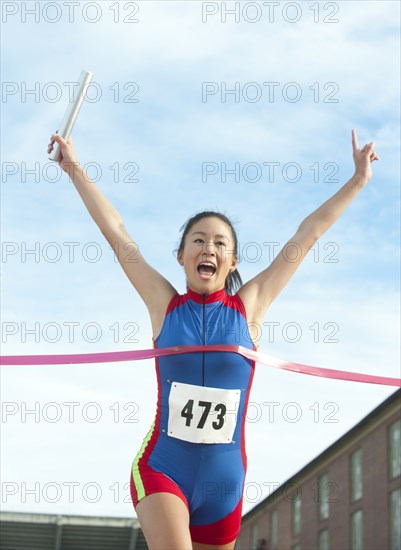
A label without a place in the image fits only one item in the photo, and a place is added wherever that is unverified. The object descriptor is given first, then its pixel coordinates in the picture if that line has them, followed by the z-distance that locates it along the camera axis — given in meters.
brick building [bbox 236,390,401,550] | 37.69
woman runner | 4.61
